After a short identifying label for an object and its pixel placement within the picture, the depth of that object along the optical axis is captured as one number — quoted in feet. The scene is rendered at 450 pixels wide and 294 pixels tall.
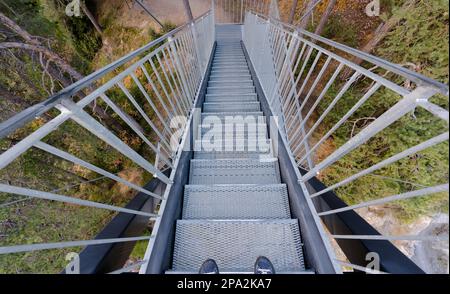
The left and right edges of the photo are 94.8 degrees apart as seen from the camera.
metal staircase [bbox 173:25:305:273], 4.82
